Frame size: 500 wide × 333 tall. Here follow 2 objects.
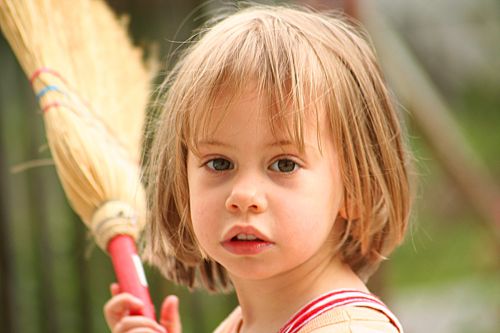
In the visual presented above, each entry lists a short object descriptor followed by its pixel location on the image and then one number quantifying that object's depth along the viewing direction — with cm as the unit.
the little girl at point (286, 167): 233
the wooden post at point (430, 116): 307
